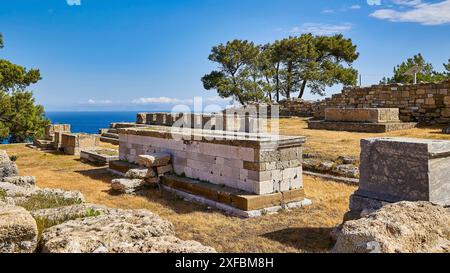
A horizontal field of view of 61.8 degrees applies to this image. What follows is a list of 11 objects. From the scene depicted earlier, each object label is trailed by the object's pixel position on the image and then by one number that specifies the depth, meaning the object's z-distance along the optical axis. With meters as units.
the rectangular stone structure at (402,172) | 5.07
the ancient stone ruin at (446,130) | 13.18
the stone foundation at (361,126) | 14.73
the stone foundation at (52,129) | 21.41
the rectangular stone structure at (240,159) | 7.38
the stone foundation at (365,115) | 15.47
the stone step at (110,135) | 20.98
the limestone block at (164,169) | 9.81
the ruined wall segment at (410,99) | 16.14
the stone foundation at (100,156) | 13.85
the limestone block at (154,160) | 9.64
